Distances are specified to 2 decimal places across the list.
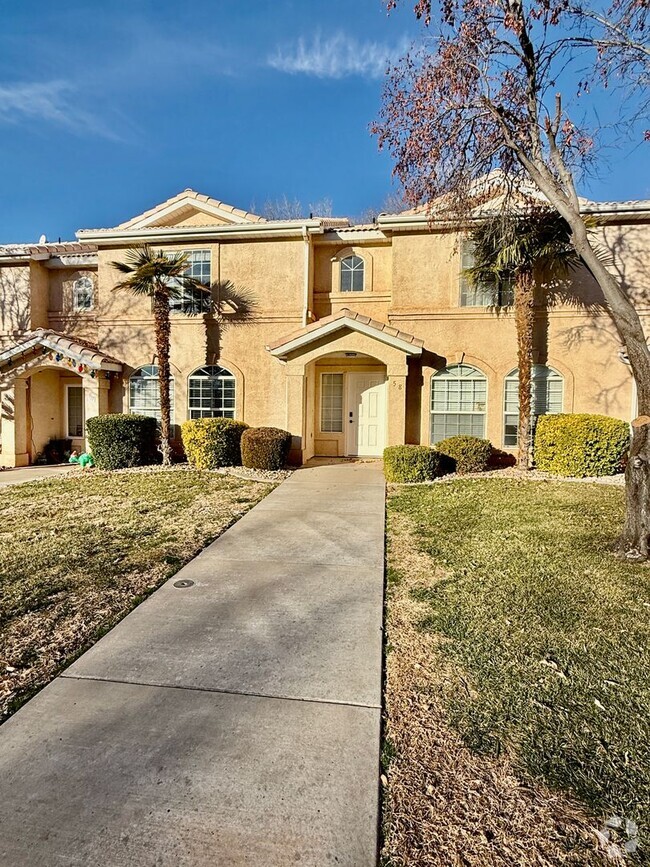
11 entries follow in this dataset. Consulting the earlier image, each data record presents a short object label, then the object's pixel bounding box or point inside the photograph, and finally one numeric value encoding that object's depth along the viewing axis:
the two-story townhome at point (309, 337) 13.17
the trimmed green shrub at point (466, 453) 12.46
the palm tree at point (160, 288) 13.20
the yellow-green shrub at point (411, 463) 11.65
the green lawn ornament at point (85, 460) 14.20
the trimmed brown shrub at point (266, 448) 12.70
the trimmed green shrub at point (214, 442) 13.24
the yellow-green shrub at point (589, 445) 11.81
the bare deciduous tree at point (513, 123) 6.21
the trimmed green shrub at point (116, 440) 13.59
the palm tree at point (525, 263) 11.50
